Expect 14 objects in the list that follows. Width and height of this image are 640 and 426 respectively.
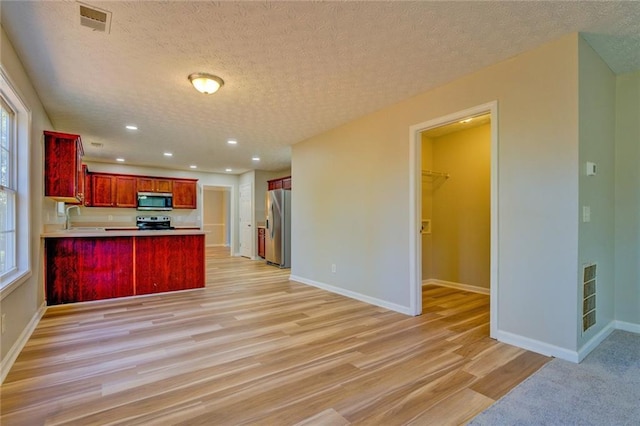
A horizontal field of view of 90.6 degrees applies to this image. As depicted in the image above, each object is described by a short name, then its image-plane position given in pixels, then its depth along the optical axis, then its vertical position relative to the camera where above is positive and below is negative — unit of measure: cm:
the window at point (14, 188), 252 +21
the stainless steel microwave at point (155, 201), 785 +30
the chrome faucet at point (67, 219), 629 -12
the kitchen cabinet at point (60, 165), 370 +58
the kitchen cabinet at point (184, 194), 828 +50
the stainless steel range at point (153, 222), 786 -24
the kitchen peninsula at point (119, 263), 399 -70
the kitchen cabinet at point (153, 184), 786 +72
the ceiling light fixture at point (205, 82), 292 +123
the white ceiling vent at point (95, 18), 201 +129
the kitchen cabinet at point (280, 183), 748 +72
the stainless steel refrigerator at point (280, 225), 704 -28
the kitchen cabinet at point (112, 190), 735 +54
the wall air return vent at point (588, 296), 246 -68
